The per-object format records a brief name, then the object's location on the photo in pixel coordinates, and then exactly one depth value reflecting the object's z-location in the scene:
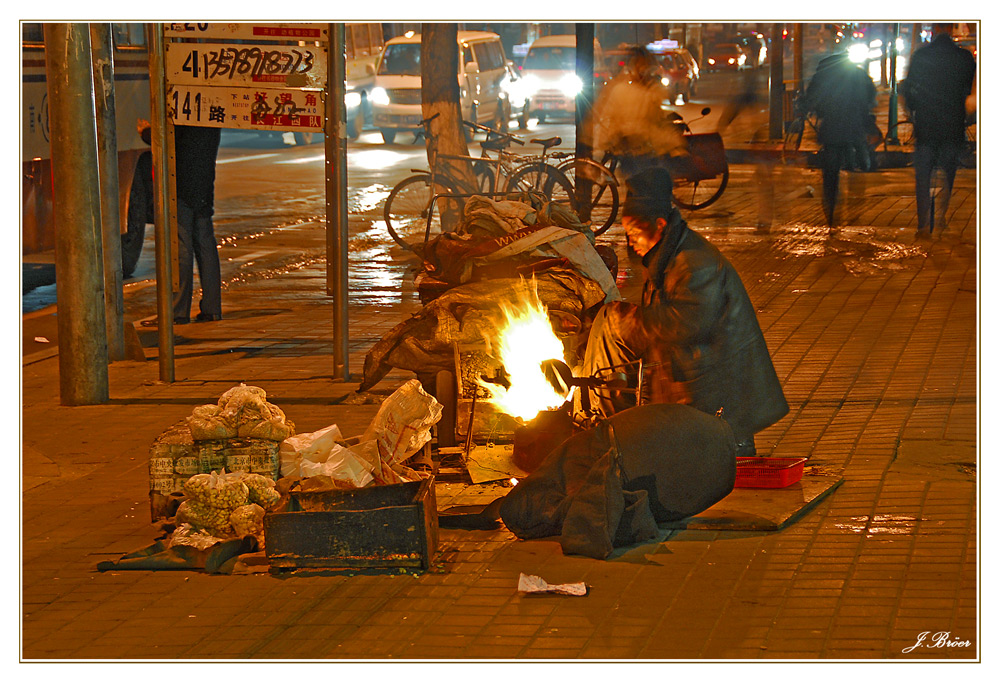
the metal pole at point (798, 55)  21.72
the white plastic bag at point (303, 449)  5.68
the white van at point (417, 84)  25.80
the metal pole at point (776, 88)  19.34
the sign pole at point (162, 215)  8.10
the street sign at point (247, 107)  8.03
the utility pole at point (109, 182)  8.53
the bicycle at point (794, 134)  19.93
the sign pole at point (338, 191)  7.98
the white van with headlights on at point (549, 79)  30.45
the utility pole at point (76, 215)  7.46
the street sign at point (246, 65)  7.97
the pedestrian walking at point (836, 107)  13.36
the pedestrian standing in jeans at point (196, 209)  9.80
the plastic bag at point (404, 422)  5.92
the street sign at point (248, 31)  7.89
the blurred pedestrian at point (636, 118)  13.50
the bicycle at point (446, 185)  13.64
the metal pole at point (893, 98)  20.50
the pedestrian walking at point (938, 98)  11.71
